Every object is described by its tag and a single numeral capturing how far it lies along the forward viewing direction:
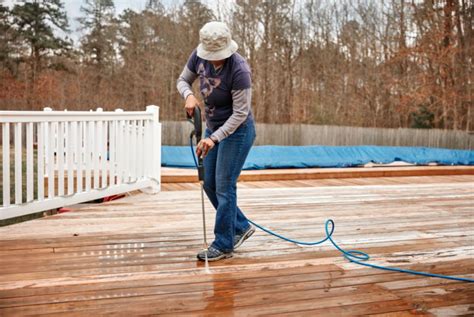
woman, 2.50
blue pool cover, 7.21
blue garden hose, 2.52
